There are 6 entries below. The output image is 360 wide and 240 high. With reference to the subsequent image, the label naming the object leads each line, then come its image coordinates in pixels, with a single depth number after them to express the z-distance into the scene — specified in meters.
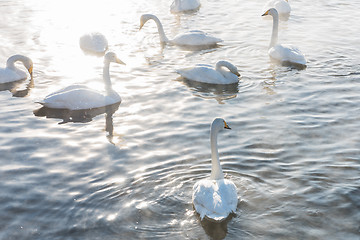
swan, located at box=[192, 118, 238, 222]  7.50
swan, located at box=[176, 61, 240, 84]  13.77
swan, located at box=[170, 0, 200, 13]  21.31
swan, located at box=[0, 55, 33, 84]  14.41
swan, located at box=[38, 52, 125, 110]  12.00
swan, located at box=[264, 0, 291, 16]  20.67
